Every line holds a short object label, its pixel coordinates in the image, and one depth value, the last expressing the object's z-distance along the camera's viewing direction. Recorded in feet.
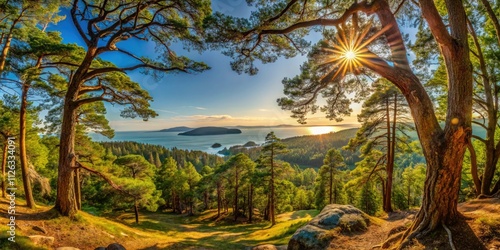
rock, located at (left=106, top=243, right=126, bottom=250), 20.92
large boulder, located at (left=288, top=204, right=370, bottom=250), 19.99
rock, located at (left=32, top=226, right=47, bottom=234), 20.55
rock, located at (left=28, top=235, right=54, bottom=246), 17.30
